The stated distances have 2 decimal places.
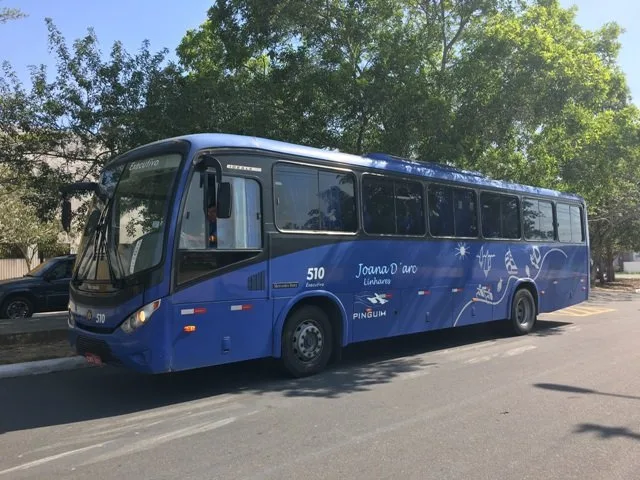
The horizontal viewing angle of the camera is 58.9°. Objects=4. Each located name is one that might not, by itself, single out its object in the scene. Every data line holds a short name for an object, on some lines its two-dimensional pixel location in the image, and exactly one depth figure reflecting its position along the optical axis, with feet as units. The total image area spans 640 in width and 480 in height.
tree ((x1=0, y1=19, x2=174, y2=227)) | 41.04
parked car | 48.37
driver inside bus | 22.81
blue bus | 22.03
